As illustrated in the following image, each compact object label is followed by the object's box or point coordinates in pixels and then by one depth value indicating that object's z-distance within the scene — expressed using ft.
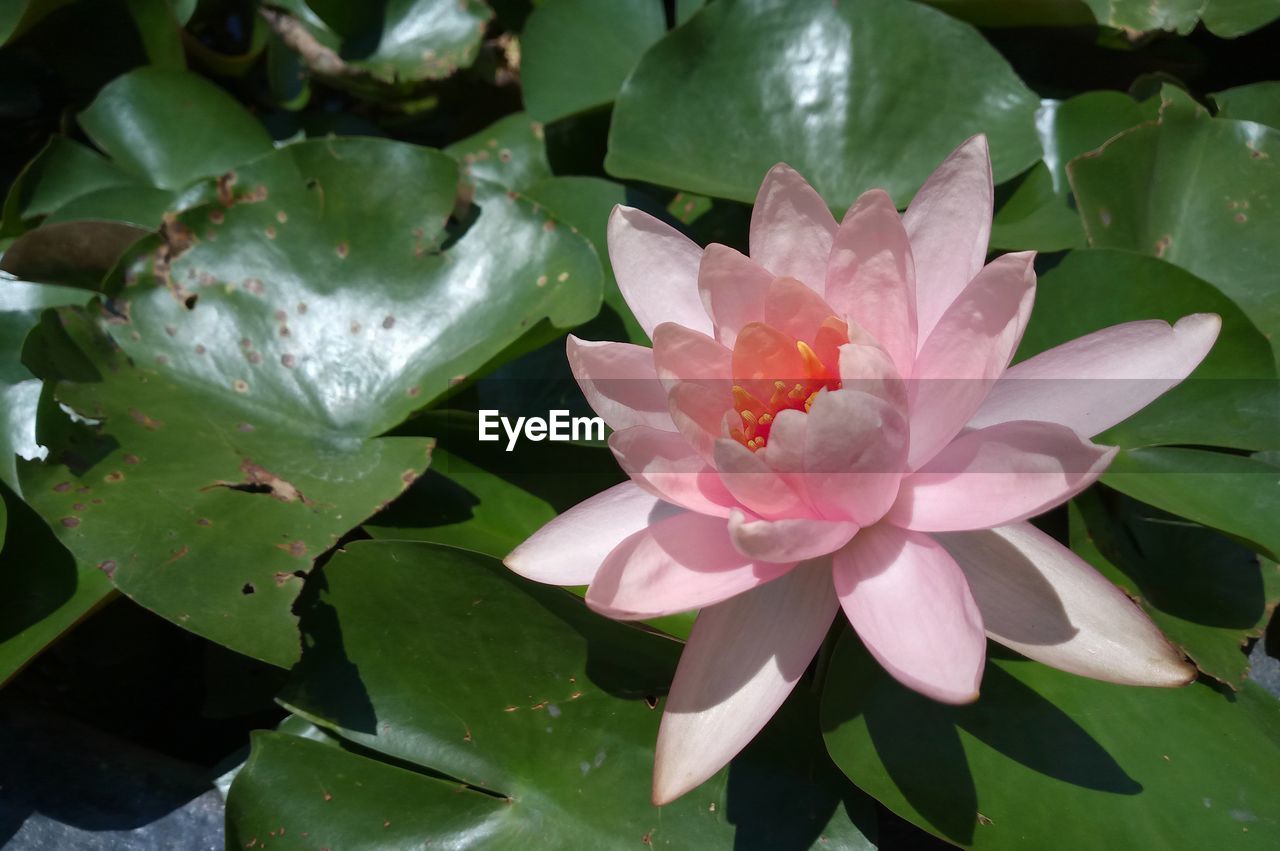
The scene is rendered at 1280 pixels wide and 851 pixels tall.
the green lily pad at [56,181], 1.85
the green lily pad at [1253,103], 1.70
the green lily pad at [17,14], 1.82
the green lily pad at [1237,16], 1.72
